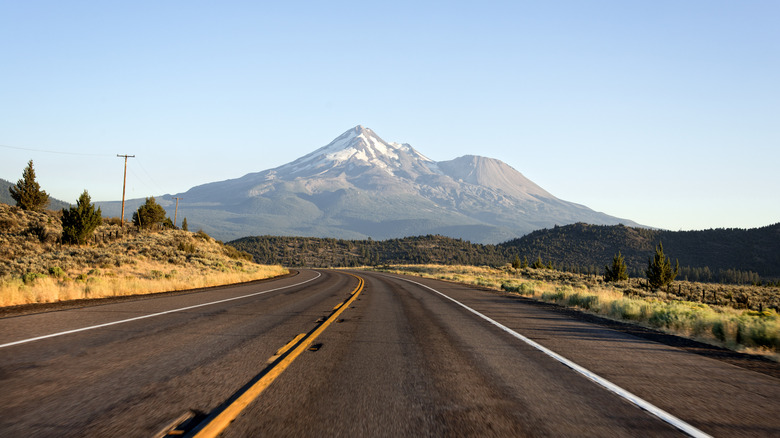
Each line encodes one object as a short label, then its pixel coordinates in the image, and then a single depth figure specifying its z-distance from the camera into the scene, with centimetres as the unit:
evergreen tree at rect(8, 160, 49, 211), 4322
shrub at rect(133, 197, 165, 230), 5438
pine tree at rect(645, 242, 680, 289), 5625
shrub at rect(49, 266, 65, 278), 2039
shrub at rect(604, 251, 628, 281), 5908
